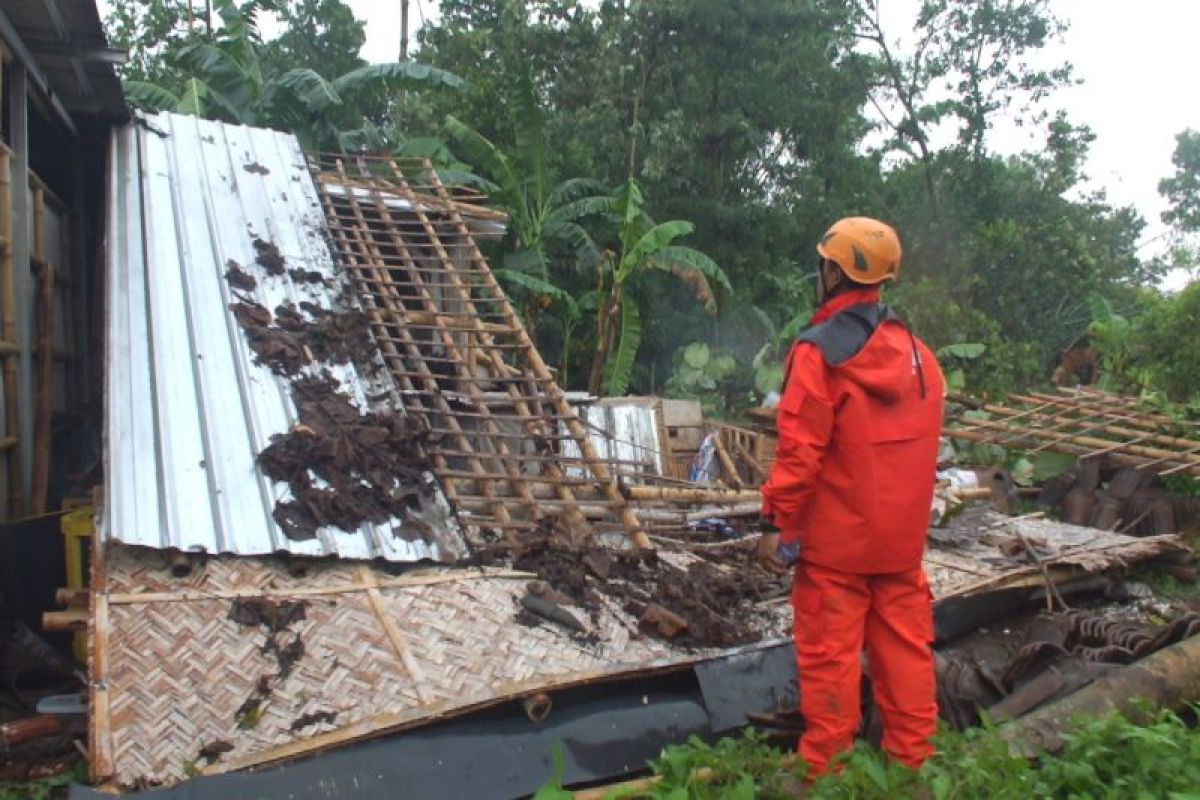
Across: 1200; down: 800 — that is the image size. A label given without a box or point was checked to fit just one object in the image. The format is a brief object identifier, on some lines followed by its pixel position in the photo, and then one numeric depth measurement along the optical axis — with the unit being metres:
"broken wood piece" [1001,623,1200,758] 2.89
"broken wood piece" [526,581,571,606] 3.89
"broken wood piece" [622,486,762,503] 5.12
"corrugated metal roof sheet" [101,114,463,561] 3.96
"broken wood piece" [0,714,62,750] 3.77
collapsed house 3.19
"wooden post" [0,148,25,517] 5.16
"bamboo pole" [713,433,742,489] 10.09
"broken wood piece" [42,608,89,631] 3.49
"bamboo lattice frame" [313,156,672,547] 4.88
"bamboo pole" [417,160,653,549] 4.75
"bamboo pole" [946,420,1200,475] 8.21
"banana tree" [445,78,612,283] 12.62
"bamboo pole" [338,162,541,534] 4.81
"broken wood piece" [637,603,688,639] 3.79
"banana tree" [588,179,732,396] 12.53
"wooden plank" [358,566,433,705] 3.25
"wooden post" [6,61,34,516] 5.28
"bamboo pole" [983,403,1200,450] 8.54
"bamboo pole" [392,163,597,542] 5.00
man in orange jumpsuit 3.20
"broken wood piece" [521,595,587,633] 3.74
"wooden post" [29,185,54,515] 5.72
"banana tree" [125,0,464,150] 11.24
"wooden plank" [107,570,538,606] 3.44
